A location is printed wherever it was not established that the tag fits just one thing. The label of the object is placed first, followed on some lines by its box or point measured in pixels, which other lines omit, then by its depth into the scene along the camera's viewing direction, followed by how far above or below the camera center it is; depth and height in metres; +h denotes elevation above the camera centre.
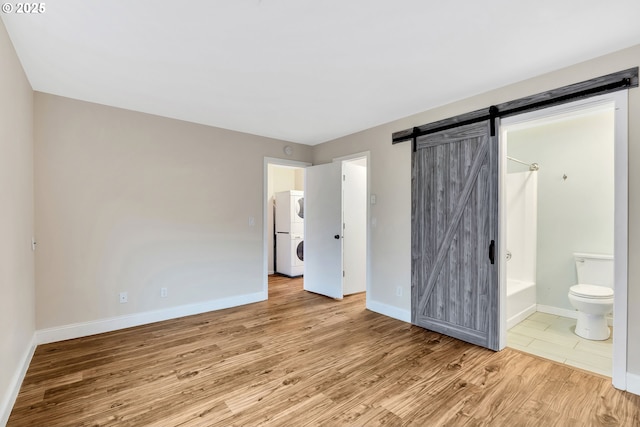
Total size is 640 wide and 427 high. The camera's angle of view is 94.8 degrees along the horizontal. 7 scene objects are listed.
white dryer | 6.05 +0.00
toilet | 2.91 -0.84
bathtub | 3.34 -1.08
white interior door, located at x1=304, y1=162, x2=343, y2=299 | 4.44 -0.29
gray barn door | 2.76 -0.24
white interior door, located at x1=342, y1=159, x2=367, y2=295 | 4.56 -0.24
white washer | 6.00 -0.89
